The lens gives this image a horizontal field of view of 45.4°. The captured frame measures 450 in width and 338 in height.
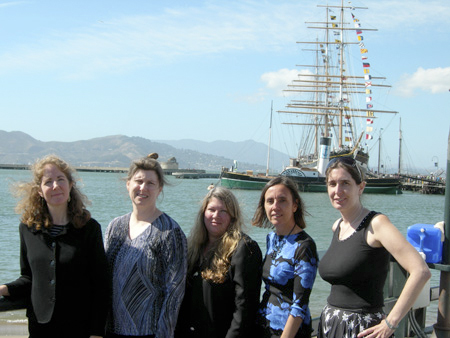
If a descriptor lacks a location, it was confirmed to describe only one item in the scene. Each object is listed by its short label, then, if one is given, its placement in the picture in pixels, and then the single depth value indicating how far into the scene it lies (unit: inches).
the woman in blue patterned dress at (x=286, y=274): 119.6
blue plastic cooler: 142.2
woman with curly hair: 111.3
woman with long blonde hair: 121.8
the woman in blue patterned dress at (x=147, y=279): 119.0
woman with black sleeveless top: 107.0
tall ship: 2384.4
